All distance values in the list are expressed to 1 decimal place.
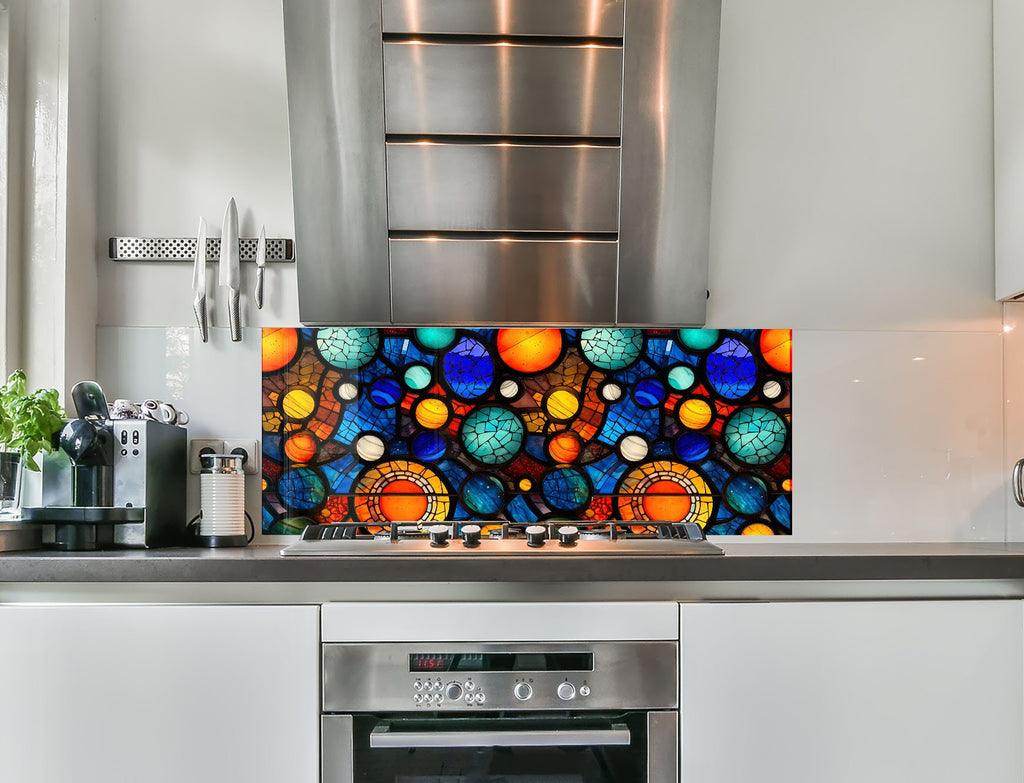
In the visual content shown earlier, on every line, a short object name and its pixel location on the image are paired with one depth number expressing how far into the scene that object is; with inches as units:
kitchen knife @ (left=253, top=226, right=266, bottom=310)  80.4
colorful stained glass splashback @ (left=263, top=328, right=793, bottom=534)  81.4
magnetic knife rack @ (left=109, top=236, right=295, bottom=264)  80.7
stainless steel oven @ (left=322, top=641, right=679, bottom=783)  58.6
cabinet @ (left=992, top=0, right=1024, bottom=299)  78.8
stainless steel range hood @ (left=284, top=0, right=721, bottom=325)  73.4
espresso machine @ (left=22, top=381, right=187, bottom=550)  66.4
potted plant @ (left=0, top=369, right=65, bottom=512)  65.6
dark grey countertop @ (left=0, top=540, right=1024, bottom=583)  59.0
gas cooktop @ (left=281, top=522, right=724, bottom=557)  63.9
